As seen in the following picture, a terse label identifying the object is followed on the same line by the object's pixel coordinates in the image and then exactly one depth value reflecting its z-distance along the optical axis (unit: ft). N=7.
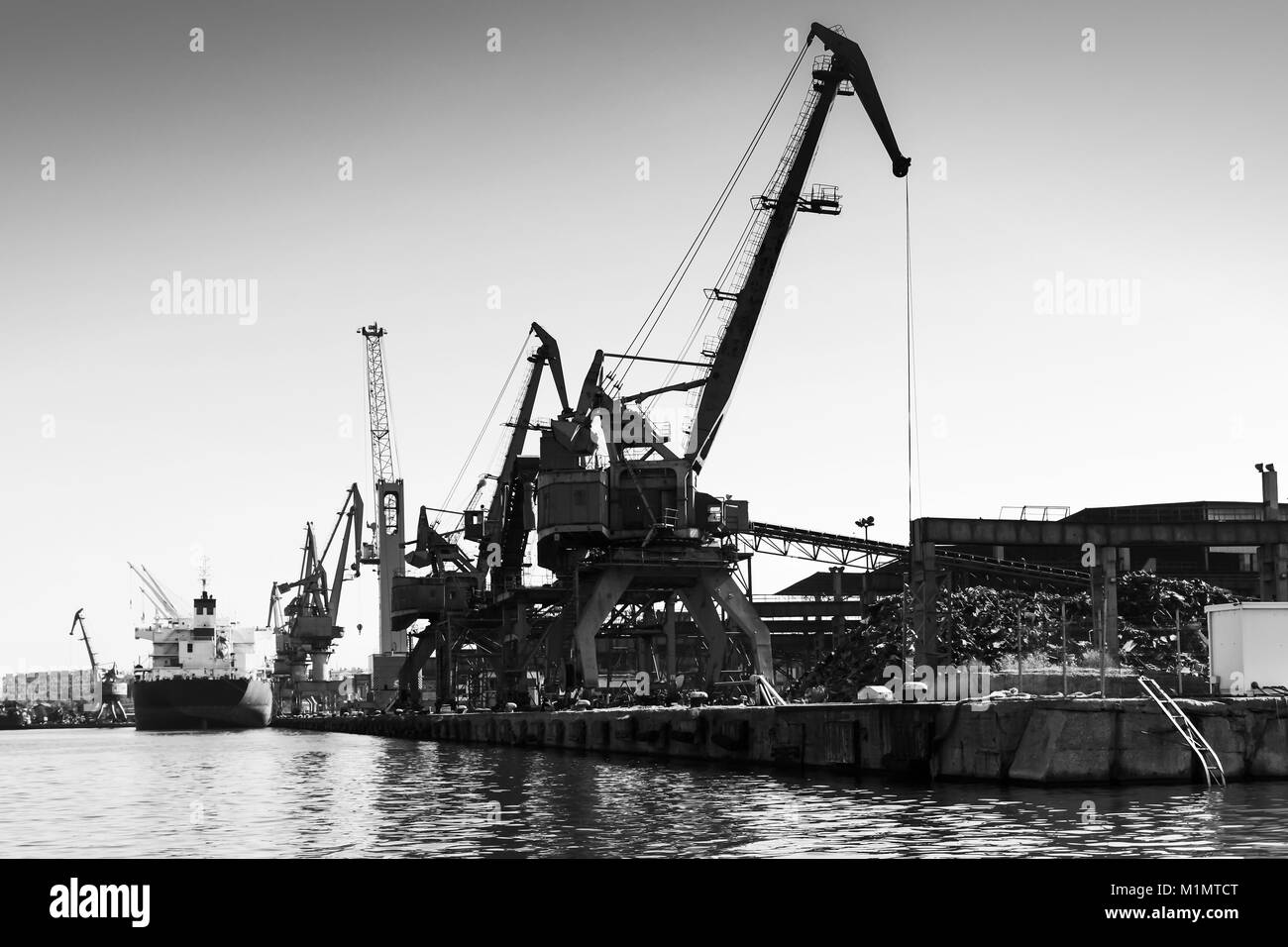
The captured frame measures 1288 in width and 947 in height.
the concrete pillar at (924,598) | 249.14
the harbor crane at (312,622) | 625.41
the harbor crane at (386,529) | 556.10
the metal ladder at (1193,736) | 125.59
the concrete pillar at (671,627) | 296.92
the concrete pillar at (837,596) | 359.66
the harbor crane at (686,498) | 271.49
